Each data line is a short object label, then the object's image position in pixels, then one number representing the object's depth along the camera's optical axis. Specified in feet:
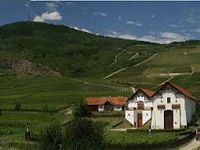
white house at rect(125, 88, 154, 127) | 324.80
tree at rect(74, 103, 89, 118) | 356.52
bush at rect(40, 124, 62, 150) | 206.69
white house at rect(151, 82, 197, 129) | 303.89
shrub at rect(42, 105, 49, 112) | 407.17
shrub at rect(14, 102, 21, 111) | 420.03
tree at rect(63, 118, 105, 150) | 200.44
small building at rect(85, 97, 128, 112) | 405.59
